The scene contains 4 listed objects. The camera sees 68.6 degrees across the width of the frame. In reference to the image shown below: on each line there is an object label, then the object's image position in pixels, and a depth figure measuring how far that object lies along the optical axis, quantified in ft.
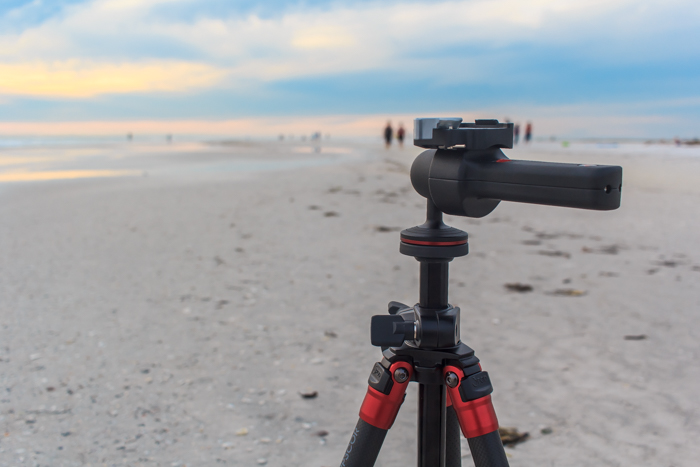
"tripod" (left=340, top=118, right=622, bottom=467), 3.68
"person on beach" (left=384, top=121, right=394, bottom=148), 107.34
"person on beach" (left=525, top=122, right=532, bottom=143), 101.40
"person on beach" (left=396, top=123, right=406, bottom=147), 110.11
